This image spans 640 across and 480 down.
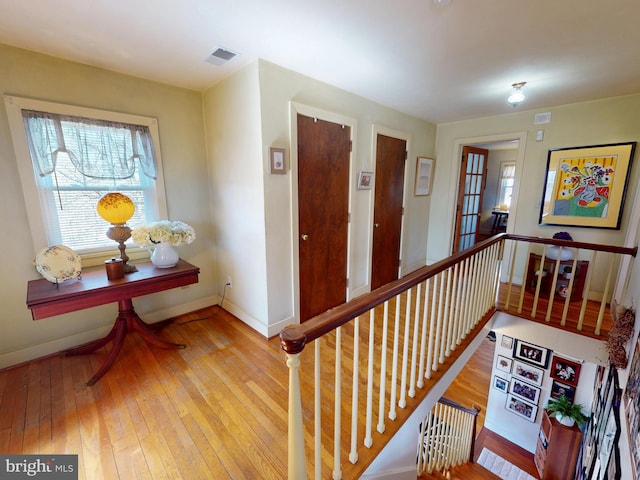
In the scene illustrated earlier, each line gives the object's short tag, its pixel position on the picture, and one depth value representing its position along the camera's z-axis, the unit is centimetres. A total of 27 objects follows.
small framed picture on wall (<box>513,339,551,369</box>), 349
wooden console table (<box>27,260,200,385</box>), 165
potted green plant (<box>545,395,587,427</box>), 313
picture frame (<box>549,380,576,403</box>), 330
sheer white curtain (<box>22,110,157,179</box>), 191
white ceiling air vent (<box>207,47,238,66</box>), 185
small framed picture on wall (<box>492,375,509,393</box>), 382
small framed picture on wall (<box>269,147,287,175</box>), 208
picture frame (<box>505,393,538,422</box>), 368
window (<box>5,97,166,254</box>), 190
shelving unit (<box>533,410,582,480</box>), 309
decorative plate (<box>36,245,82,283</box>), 171
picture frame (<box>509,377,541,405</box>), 361
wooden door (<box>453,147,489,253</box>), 395
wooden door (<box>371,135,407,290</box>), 317
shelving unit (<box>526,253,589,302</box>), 287
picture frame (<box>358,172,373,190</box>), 285
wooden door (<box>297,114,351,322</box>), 236
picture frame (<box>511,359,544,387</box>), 355
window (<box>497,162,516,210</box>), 637
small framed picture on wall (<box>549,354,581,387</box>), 326
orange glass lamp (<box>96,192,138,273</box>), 189
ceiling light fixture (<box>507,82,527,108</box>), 240
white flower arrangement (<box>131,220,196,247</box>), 204
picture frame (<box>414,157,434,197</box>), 376
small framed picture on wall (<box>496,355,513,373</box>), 376
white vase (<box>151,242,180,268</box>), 216
